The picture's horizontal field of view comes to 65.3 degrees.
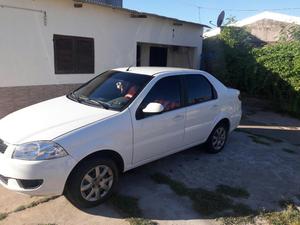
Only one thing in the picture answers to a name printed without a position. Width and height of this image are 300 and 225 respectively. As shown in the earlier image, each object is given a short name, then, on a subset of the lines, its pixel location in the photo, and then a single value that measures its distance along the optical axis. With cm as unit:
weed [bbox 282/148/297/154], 480
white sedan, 252
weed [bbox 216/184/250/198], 326
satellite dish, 1089
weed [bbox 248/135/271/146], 515
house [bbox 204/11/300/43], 1191
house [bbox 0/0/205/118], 535
